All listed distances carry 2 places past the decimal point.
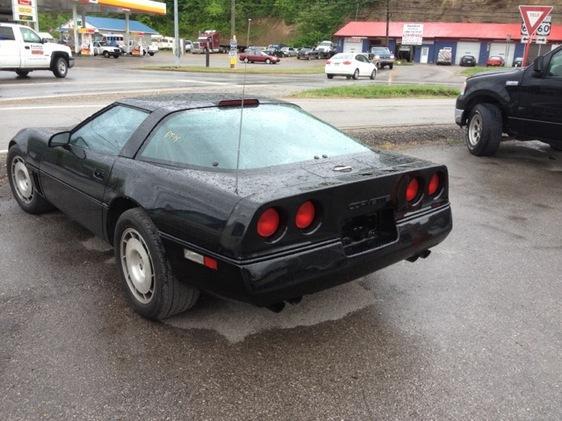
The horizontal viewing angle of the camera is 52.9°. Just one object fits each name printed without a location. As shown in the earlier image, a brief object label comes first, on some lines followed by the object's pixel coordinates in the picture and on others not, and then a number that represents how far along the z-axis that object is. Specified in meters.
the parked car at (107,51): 52.83
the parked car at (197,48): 69.34
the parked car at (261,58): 54.38
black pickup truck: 7.80
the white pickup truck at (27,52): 21.52
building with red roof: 65.38
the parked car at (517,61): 56.20
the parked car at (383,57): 48.41
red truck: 76.38
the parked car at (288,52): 74.96
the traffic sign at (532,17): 13.13
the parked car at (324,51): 66.94
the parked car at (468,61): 60.84
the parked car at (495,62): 59.34
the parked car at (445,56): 65.12
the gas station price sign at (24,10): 34.31
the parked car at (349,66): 31.64
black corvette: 2.93
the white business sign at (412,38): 38.12
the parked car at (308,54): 67.35
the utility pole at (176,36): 39.84
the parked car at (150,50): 62.86
